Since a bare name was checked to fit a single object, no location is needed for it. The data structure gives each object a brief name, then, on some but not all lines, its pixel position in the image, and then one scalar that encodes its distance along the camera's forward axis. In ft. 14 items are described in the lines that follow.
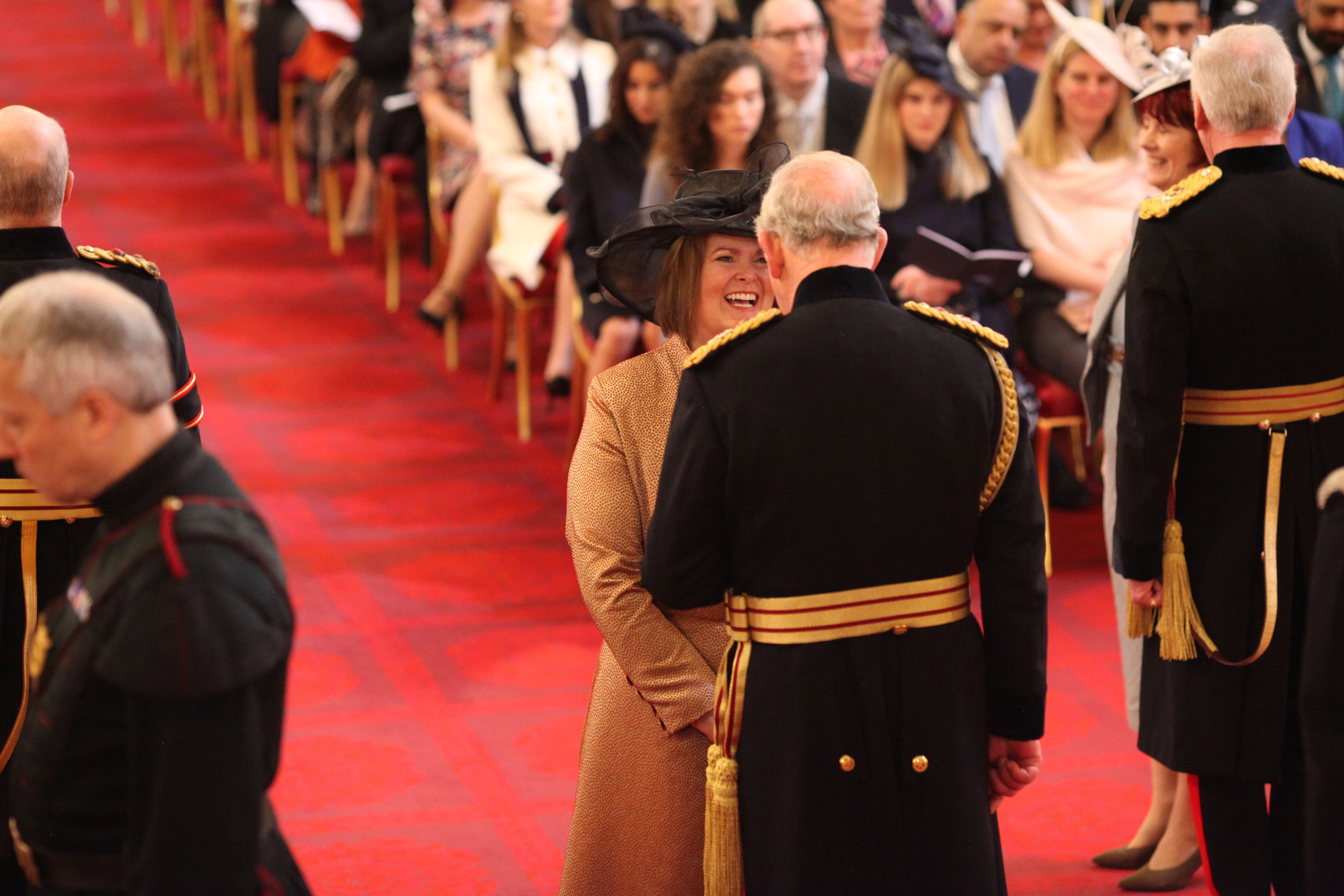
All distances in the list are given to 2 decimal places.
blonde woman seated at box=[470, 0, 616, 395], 40.11
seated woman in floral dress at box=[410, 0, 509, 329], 44.01
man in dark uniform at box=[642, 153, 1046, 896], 14.49
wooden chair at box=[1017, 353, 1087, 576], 33.71
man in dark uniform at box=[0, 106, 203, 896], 17.31
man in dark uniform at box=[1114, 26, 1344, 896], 19.06
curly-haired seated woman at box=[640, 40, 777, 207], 31.83
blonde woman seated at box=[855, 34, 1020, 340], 32.73
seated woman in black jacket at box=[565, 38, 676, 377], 35.45
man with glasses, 35.29
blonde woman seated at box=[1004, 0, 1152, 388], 33.42
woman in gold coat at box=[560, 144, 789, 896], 16.26
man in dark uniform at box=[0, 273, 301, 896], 11.64
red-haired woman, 21.33
